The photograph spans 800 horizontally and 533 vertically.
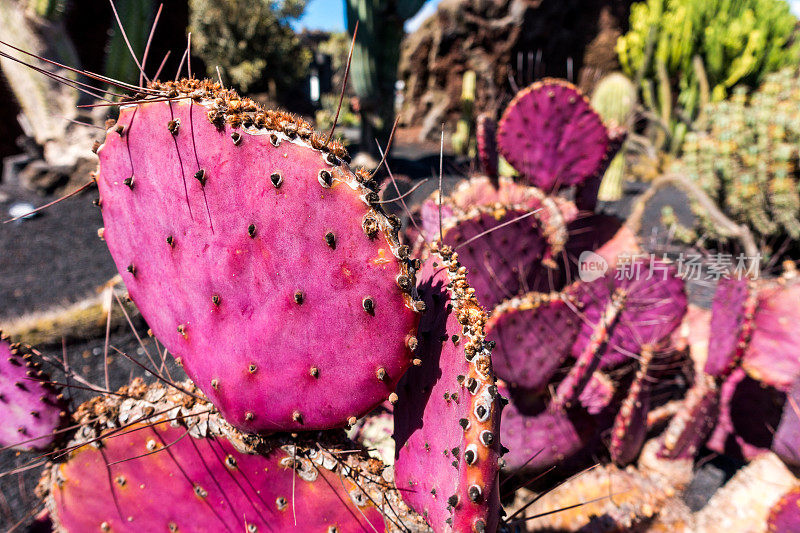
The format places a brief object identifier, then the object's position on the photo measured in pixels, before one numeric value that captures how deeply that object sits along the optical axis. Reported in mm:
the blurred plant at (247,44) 8117
